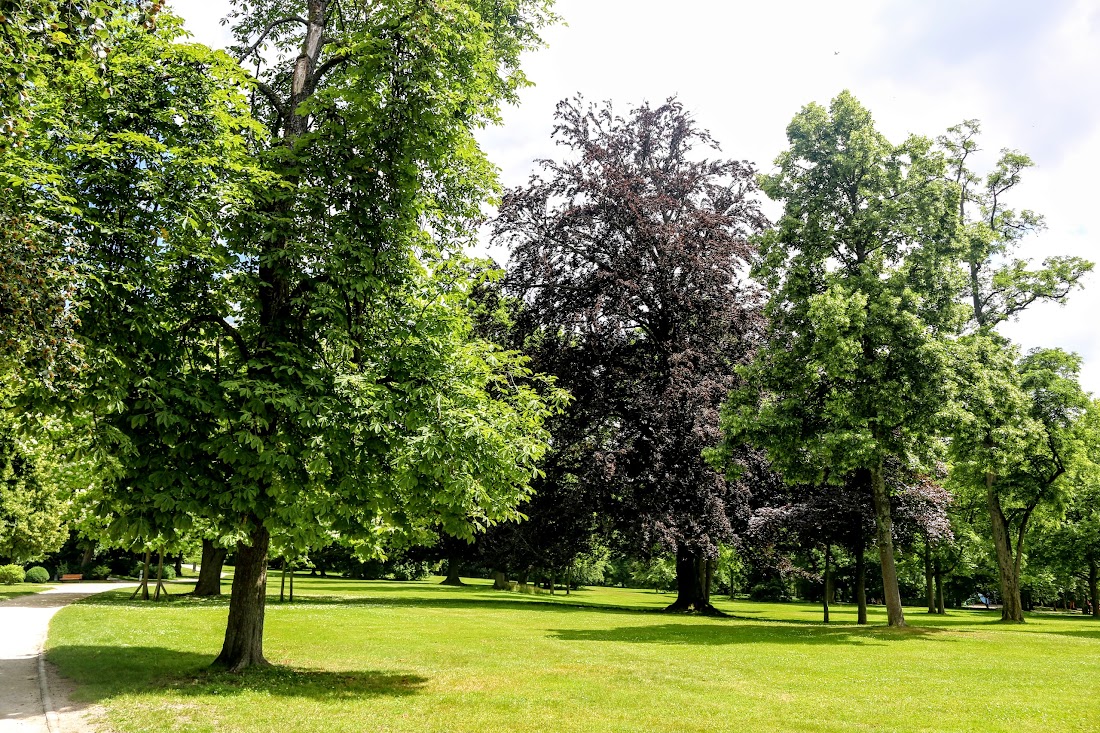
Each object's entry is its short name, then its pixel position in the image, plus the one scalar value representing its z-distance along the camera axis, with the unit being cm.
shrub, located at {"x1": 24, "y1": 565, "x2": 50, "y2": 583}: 4908
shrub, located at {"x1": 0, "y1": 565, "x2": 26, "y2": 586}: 4372
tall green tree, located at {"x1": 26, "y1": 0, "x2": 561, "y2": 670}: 1020
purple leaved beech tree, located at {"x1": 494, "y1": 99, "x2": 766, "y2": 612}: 2819
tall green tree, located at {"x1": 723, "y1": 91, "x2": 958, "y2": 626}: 2211
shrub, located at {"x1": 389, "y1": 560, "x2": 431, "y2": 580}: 7034
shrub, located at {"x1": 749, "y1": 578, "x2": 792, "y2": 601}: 6538
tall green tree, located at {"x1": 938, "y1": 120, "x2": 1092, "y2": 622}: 2792
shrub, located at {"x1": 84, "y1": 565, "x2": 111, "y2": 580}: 5692
